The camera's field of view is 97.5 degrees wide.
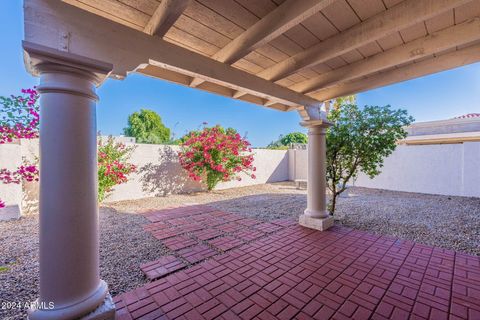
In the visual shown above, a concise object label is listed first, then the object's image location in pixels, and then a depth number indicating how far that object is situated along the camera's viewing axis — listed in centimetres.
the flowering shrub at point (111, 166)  545
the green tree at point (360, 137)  376
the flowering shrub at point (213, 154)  751
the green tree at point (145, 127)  2669
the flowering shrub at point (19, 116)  361
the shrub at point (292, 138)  2973
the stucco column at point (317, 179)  380
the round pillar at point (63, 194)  139
